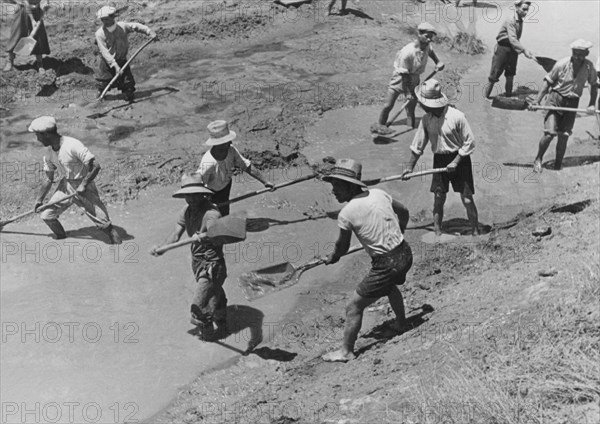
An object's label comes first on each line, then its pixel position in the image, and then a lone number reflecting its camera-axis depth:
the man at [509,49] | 12.59
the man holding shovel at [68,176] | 8.55
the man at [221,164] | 7.91
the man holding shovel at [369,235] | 6.27
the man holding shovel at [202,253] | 6.94
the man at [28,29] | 13.95
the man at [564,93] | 10.36
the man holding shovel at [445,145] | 8.31
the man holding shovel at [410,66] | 11.30
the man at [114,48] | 12.45
